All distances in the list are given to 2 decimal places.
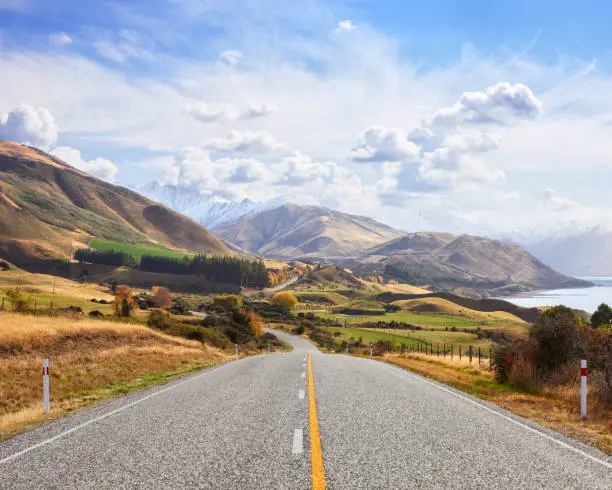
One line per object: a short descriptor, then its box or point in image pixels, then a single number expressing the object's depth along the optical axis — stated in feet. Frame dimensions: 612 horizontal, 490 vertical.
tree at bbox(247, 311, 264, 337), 268.82
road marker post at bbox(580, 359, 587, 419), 43.96
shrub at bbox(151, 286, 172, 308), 444.96
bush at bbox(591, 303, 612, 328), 327.26
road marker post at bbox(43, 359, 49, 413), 48.06
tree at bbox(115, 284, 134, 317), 247.40
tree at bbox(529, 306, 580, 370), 67.26
